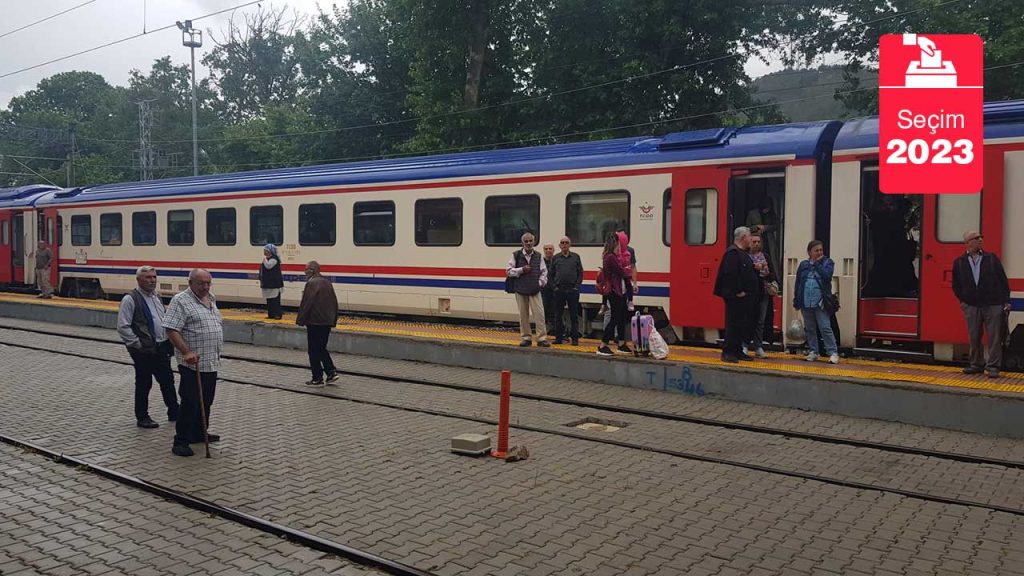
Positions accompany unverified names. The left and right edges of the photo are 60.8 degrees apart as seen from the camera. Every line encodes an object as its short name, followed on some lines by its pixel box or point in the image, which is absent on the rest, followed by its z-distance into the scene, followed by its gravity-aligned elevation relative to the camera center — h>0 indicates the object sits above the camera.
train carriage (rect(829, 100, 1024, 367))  10.69 +0.33
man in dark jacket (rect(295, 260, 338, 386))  11.66 -0.72
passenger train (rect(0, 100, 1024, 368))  11.19 +0.71
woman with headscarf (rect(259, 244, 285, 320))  17.94 -0.38
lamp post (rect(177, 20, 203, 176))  45.41 +11.91
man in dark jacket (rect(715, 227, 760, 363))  11.26 -0.30
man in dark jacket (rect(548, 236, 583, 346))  13.22 -0.18
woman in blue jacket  11.12 -0.35
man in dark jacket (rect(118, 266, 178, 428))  8.98 -0.80
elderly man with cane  8.08 -0.79
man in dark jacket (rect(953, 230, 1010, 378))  9.93 -0.31
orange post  8.12 -1.51
